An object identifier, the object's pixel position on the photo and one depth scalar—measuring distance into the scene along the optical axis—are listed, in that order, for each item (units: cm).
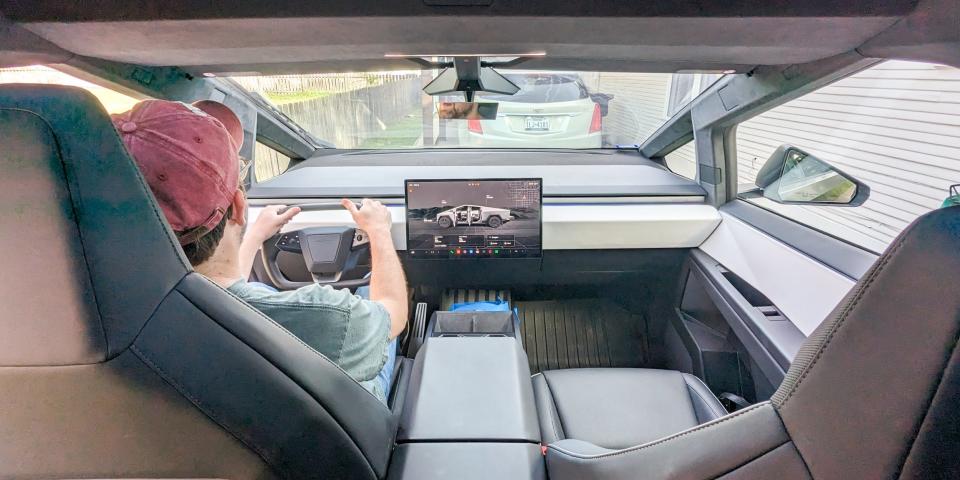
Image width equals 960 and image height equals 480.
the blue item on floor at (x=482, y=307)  254
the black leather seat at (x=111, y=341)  57
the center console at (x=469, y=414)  121
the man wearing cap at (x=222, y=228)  83
